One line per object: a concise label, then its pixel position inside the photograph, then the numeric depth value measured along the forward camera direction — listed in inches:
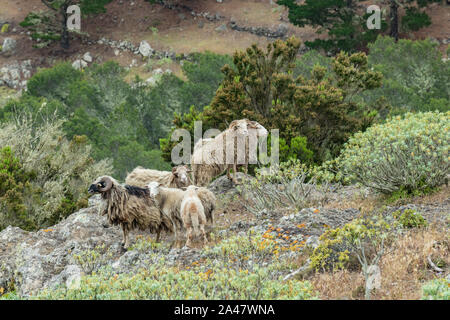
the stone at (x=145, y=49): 2020.2
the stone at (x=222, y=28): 2070.6
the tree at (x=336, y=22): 1705.2
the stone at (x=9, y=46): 2127.2
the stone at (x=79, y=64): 2025.1
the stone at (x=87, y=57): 2062.0
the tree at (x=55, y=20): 1991.9
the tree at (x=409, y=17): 1706.4
